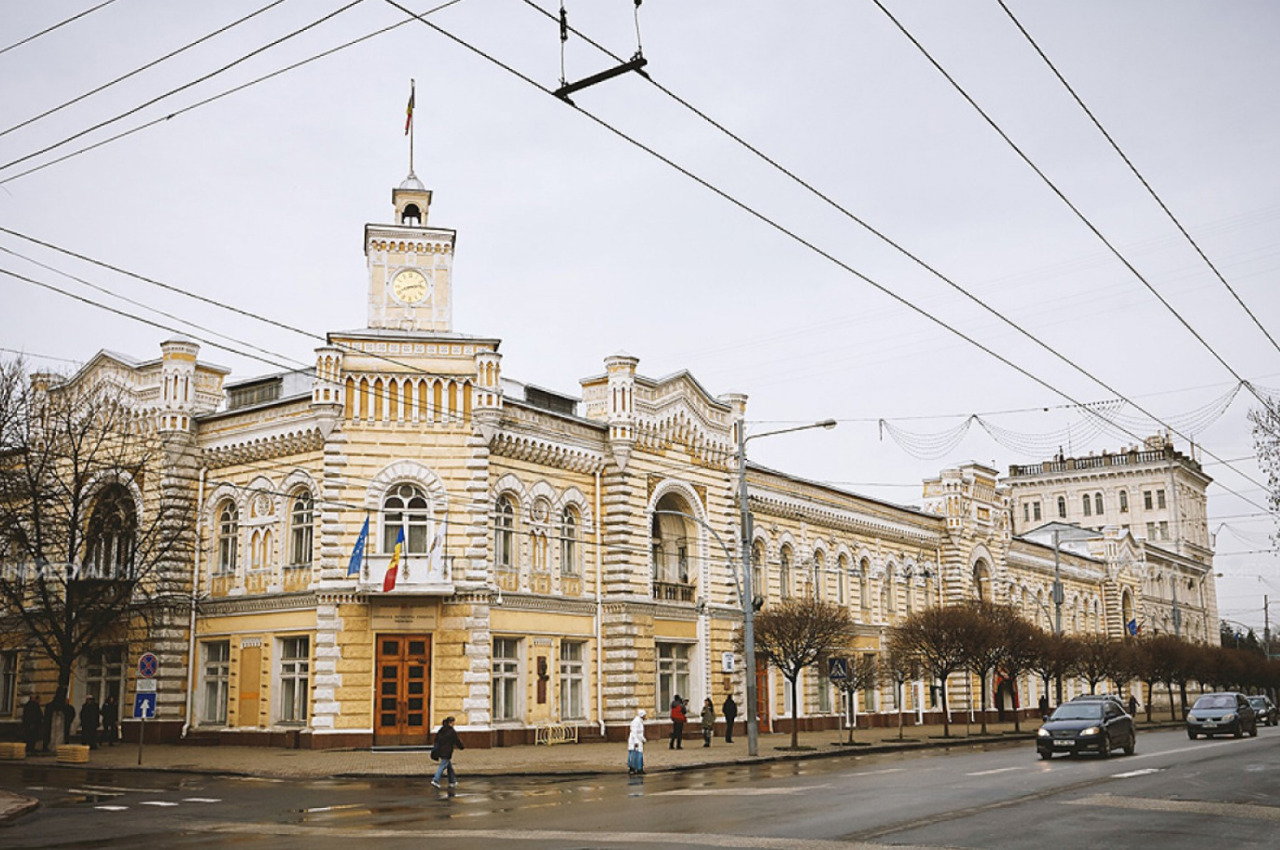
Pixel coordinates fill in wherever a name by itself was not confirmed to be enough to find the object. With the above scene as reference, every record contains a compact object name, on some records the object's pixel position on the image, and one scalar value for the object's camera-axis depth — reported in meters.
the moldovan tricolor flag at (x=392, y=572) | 34.97
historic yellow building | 35.75
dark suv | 41.56
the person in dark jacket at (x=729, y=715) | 41.62
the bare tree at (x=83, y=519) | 36.12
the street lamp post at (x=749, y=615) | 34.66
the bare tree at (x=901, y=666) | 48.94
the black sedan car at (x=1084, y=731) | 30.72
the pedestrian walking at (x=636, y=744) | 28.19
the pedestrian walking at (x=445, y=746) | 24.03
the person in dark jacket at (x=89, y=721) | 37.09
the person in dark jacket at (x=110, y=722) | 39.25
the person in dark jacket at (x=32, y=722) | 37.78
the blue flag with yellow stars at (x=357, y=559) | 35.09
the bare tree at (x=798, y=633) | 40.03
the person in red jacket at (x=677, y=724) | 37.03
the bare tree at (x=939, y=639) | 47.91
